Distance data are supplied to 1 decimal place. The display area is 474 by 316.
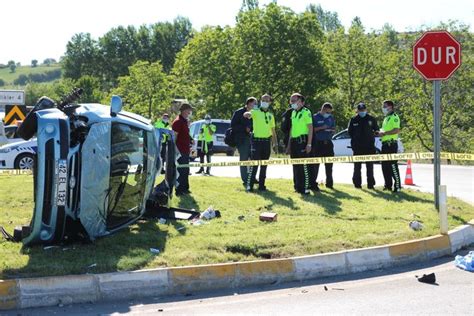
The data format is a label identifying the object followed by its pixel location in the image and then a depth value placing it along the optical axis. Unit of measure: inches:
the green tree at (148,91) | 2428.6
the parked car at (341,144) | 1013.8
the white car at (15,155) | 703.1
